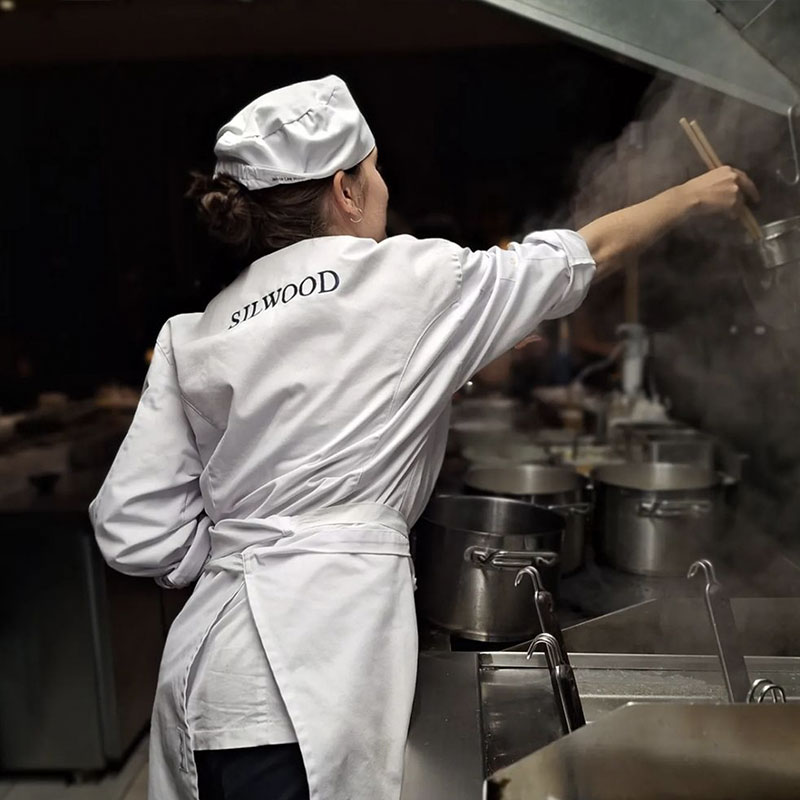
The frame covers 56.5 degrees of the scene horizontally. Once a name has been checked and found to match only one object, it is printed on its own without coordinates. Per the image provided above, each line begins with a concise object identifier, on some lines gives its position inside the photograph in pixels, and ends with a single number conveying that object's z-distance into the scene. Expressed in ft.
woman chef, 2.97
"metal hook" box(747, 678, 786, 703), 2.87
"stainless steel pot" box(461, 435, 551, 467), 7.43
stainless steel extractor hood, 3.51
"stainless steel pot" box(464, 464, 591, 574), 5.11
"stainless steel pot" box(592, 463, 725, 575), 4.96
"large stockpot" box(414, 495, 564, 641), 3.92
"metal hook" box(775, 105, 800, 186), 3.50
